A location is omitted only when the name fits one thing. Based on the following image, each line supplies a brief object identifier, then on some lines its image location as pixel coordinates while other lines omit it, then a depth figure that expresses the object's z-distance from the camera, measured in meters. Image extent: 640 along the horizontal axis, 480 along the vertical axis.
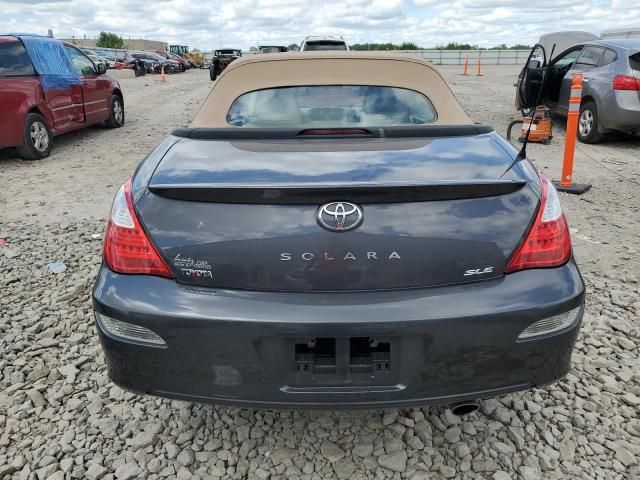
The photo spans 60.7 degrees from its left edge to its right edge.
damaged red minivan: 7.73
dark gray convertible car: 1.85
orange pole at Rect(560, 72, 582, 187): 6.14
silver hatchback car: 8.17
